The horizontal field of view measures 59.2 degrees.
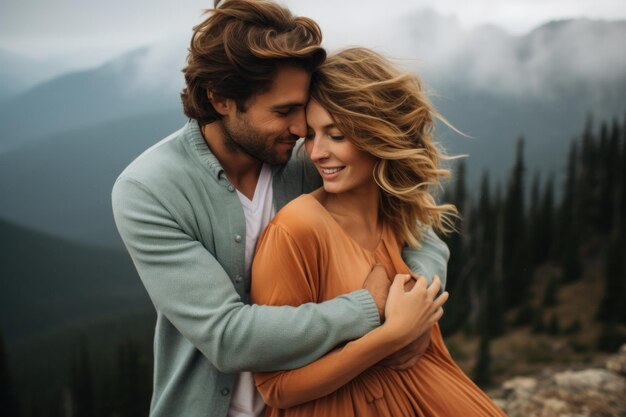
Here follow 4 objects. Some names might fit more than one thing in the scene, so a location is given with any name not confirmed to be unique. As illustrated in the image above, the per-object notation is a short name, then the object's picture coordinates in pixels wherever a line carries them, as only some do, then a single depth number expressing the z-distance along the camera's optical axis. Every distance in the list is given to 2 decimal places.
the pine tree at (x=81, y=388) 25.47
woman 2.10
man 2.04
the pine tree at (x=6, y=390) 22.02
